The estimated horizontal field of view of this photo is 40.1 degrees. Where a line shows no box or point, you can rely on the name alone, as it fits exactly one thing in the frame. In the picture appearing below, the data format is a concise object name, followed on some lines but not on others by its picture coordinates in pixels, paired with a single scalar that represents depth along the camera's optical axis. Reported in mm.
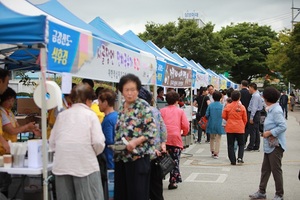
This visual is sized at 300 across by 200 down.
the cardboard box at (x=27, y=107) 7500
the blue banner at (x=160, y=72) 9273
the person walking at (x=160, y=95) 13142
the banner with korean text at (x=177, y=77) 10256
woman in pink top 7309
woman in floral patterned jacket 4672
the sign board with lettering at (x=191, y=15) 73562
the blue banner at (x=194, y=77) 14430
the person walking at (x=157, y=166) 5543
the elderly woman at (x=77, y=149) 4188
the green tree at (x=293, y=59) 34253
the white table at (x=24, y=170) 4387
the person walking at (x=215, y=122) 10945
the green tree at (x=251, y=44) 55625
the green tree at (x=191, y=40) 34688
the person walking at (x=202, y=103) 13977
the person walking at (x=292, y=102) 38406
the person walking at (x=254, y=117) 11984
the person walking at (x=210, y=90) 15524
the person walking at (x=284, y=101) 24469
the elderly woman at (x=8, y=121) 5350
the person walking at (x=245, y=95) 12664
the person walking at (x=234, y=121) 9742
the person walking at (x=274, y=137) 6285
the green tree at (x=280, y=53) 38188
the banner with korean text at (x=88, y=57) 4406
